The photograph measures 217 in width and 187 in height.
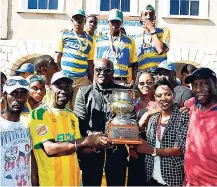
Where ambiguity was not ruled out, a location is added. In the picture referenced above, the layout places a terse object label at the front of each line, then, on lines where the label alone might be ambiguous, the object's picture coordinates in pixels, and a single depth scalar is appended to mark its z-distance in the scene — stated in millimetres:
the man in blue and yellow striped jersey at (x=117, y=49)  3619
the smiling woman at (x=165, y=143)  2614
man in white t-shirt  2284
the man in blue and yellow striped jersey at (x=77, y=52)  3951
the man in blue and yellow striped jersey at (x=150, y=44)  3817
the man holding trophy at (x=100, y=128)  2752
